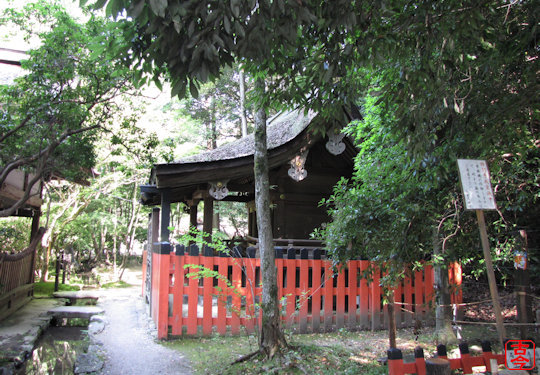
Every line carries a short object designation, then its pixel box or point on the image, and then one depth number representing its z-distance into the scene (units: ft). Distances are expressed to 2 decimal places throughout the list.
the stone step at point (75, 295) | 42.16
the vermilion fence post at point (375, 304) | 24.43
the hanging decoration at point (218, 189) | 27.37
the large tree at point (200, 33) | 8.07
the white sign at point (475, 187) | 11.37
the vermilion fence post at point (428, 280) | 26.35
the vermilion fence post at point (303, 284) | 23.03
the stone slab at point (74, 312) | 32.89
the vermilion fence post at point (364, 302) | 24.56
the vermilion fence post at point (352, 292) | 24.16
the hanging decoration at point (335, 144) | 30.09
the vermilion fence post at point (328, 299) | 23.57
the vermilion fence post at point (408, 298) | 25.40
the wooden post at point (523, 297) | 16.02
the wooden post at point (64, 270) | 51.62
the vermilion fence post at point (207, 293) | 21.48
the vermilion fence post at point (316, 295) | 23.30
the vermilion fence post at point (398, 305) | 25.13
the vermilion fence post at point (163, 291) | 21.01
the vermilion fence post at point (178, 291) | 21.12
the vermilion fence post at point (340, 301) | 23.86
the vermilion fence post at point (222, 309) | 21.56
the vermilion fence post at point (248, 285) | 21.59
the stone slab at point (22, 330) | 20.84
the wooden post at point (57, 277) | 45.39
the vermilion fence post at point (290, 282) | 23.11
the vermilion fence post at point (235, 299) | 21.44
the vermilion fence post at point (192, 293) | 21.33
